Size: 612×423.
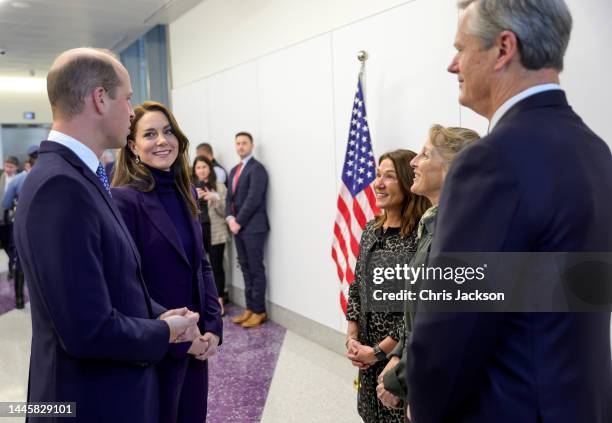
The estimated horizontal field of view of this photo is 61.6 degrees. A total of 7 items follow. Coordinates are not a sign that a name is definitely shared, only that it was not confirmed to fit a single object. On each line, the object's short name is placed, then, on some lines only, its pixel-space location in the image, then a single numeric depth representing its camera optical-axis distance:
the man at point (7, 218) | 6.02
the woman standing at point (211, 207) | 5.19
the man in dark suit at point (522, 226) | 0.87
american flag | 3.23
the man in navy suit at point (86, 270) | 1.16
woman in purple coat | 1.84
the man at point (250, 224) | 4.66
